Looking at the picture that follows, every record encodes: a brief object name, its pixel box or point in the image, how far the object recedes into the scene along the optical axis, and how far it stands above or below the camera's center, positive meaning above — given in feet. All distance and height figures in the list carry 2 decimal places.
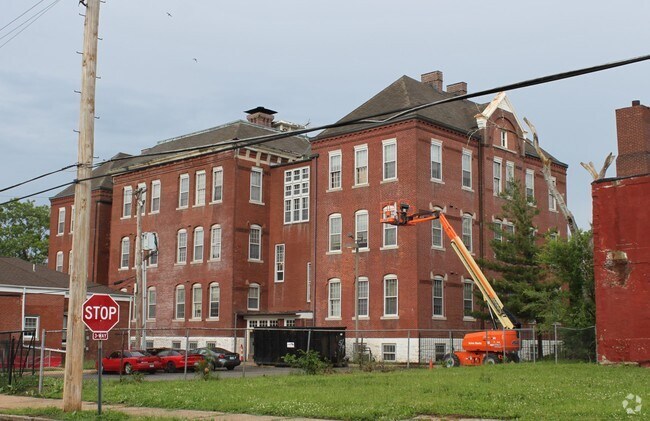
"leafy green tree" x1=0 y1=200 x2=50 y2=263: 273.33 +29.39
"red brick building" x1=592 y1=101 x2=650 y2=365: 88.84 +5.85
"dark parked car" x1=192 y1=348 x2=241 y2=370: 128.67 -7.30
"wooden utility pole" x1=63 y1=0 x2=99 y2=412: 60.85 +7.61
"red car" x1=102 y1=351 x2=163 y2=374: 121.19 -7.60
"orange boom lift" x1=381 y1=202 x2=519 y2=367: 110.83 -2.32
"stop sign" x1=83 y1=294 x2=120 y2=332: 56.29 +0.06
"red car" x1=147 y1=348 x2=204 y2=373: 124.88 -7.32
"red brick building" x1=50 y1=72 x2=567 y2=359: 145.59 +21.13
